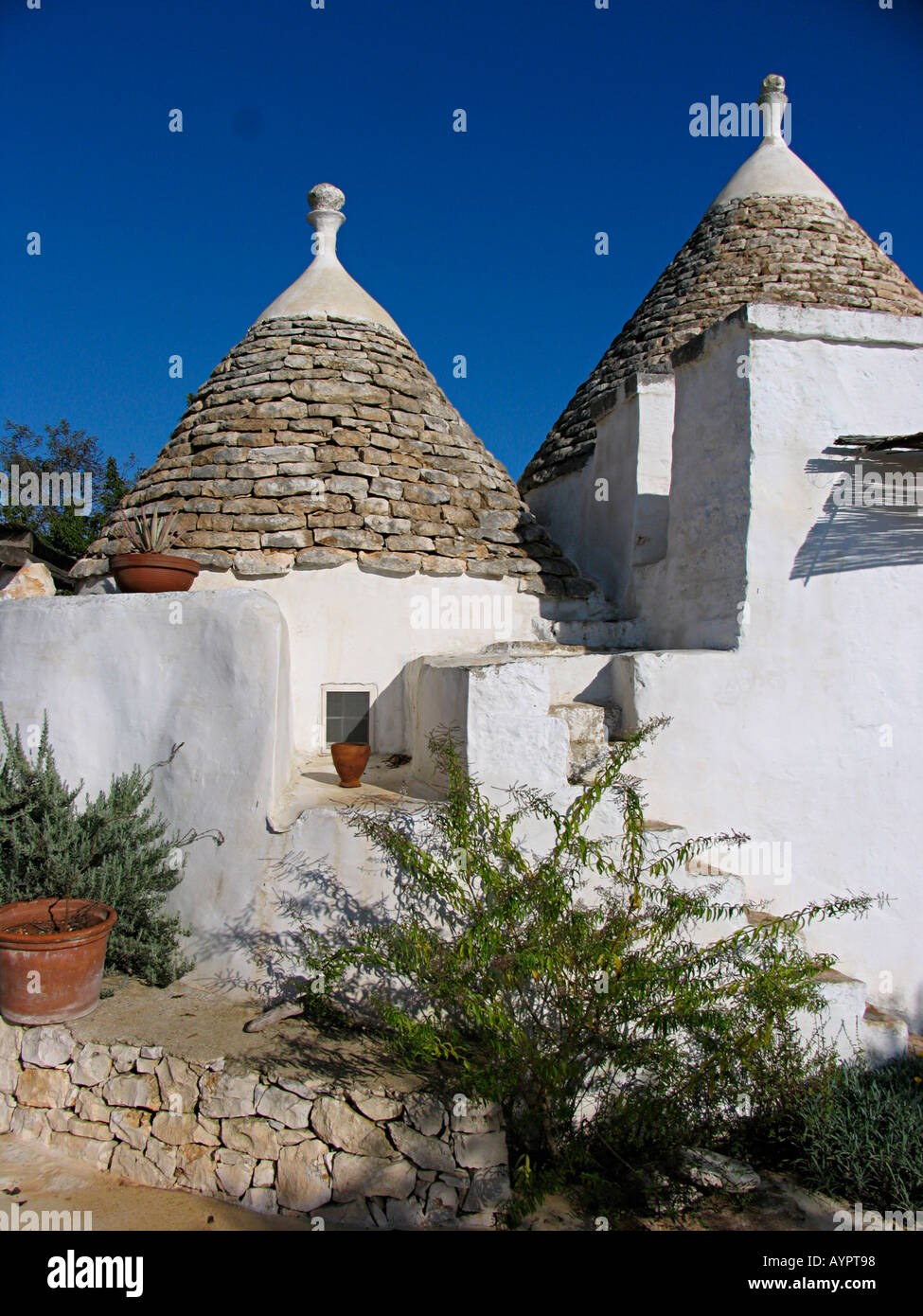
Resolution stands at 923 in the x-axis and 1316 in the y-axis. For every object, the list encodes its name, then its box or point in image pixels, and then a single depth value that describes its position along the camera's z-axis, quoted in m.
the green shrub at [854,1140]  4.02
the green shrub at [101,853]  4.69
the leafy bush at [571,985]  3.79
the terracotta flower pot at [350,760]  5.43
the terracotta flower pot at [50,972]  4.17
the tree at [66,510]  14.80
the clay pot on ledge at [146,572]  5.69
